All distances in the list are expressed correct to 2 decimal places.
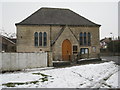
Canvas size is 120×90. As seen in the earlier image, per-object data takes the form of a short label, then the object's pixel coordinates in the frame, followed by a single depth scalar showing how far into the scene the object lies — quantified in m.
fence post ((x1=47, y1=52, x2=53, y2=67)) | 22.00
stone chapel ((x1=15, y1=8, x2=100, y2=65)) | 30.08
